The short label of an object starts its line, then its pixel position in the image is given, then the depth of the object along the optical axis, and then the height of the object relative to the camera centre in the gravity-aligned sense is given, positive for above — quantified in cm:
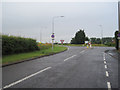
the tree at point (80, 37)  9412 +419
